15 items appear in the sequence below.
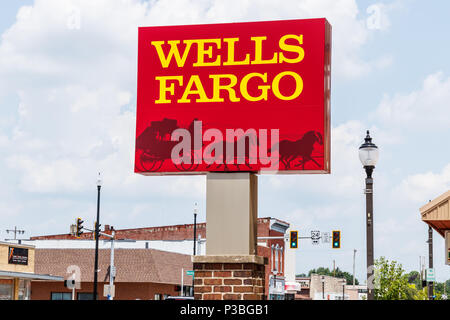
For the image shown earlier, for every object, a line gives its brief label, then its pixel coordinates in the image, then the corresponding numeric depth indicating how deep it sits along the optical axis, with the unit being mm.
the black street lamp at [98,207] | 41469
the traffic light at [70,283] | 52356
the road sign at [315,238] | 53750
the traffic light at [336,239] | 43875
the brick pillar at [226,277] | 10594
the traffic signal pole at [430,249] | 41650
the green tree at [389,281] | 41909
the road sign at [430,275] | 34900
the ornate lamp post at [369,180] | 17141
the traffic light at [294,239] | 46156
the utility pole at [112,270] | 50891
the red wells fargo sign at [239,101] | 11031
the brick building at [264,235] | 76375
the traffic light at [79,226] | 44766
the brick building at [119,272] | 56875
